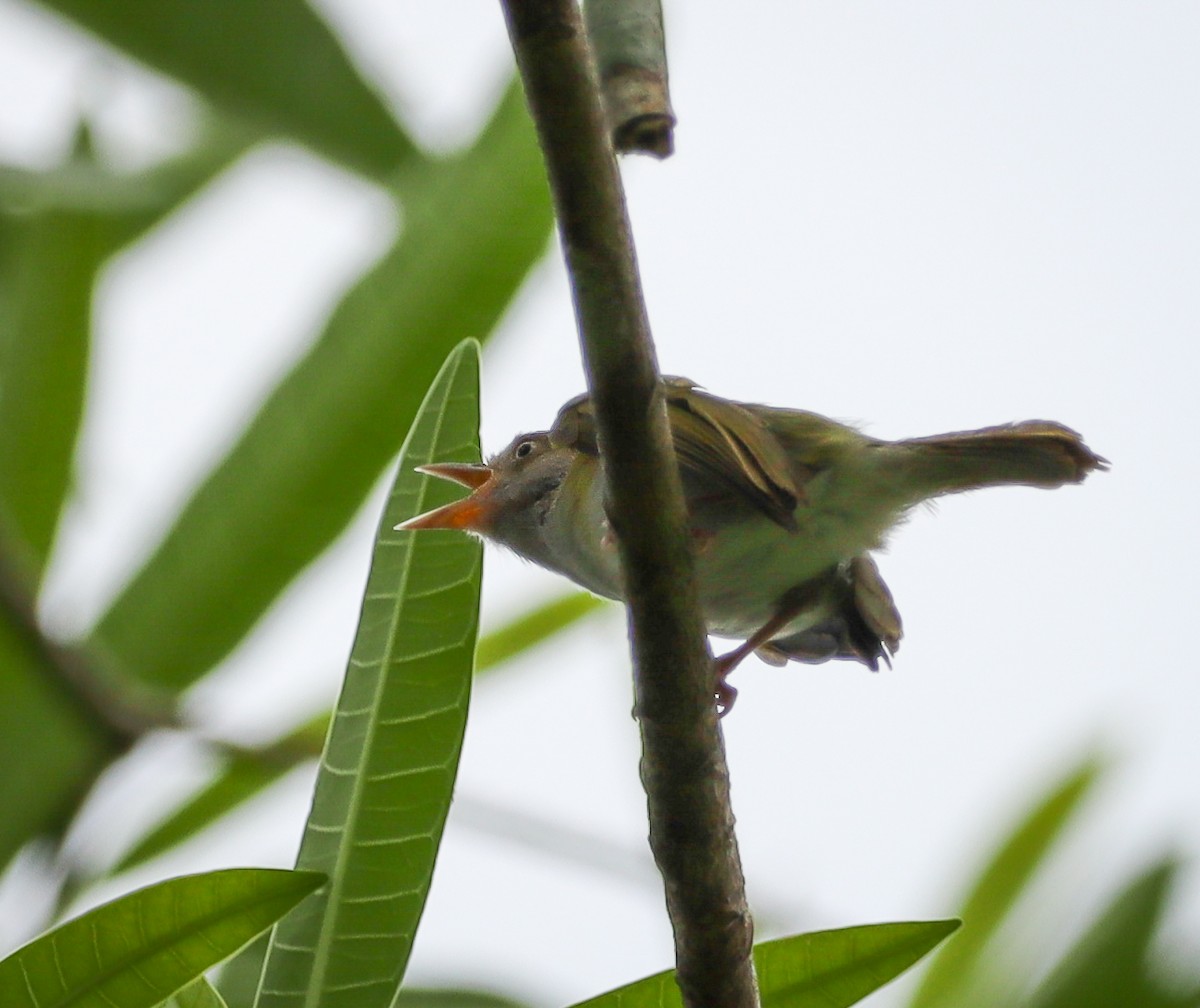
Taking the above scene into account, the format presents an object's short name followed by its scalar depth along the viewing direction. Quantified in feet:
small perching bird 16.29
